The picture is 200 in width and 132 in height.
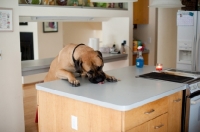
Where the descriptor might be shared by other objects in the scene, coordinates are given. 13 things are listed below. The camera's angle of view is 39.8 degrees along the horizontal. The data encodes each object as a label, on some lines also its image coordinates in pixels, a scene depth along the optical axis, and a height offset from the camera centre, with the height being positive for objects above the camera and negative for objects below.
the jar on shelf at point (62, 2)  3.80 +0.47
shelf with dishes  3.55 +0.47
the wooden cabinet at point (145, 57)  5.72 -0.43
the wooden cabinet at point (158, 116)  1.96 -0.62
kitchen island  1.93 -0.53
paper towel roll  4.66 -0.10
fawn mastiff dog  2.38 -0.24
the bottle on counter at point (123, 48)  4.85 -0.21
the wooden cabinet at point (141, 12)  5.70 +0.50
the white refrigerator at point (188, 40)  4.50 -0.07
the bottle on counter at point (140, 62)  3.34 -0.31
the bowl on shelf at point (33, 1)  3.51 +0.45
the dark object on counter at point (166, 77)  2.64 -0.40
